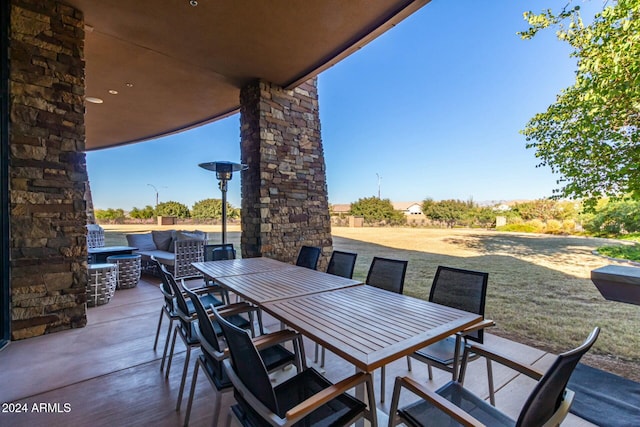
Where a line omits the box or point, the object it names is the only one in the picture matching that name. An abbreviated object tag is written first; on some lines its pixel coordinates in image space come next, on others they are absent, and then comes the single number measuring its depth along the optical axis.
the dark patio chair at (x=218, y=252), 3.71
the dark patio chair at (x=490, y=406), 0.92
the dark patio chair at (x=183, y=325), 1.86
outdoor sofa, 5.17
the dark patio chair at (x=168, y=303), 2.23
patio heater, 4.00
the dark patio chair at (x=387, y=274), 2.37
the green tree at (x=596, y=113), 2.94
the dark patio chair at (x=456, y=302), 1.66
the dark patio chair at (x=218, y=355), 1.42
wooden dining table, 1.23
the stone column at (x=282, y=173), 4.44
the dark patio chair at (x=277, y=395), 1.03
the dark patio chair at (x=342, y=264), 2.86
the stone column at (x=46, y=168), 2.80
